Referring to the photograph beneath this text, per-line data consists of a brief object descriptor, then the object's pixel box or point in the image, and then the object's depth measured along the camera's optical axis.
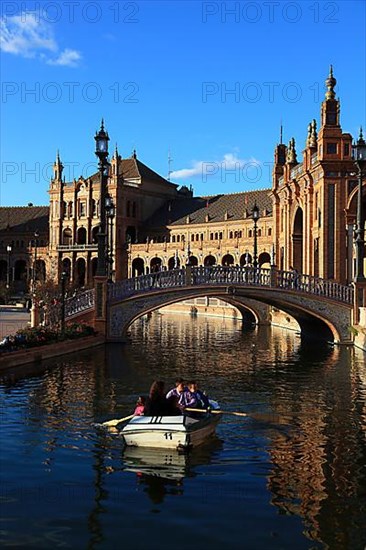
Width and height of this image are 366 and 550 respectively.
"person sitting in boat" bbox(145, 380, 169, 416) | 15.68
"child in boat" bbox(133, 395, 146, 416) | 16.12
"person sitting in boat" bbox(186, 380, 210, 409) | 17.16
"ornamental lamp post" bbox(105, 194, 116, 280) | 40.61
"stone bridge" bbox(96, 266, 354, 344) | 36.84
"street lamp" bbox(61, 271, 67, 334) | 31.67
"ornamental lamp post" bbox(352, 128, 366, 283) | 31.45
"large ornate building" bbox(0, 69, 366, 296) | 51.84
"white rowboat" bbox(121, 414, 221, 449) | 15.19
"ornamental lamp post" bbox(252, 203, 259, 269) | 43.19
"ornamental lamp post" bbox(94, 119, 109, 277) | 32.19
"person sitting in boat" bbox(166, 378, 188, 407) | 17.19
